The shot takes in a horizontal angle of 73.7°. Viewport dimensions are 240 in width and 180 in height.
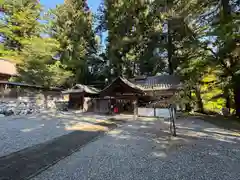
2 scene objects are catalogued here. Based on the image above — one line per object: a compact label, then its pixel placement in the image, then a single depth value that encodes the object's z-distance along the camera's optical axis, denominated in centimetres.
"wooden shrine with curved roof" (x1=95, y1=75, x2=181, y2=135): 1328
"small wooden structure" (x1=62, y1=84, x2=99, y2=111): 1689
